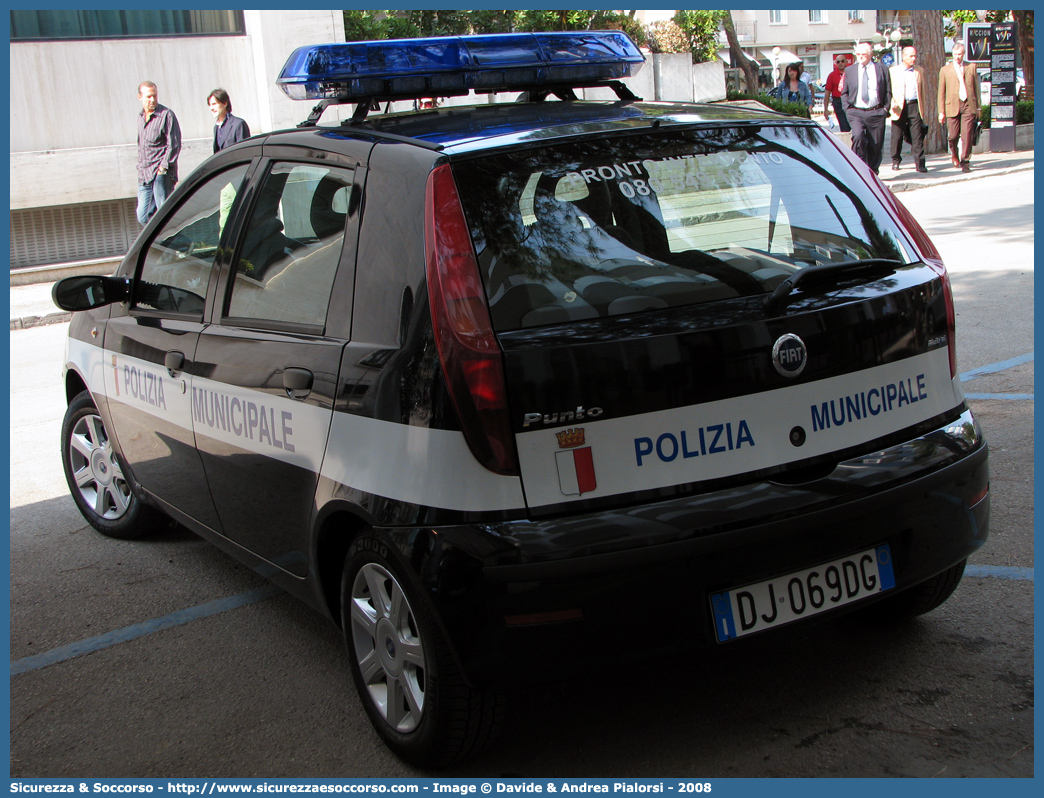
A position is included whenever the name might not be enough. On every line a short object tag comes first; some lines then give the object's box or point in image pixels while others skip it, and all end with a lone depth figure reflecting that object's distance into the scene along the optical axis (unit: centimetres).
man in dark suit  1573
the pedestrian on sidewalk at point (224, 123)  1159
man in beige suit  1772
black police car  239
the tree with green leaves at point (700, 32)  3550
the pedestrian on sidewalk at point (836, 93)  2400
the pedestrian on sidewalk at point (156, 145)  1269
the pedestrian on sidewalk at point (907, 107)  1714
